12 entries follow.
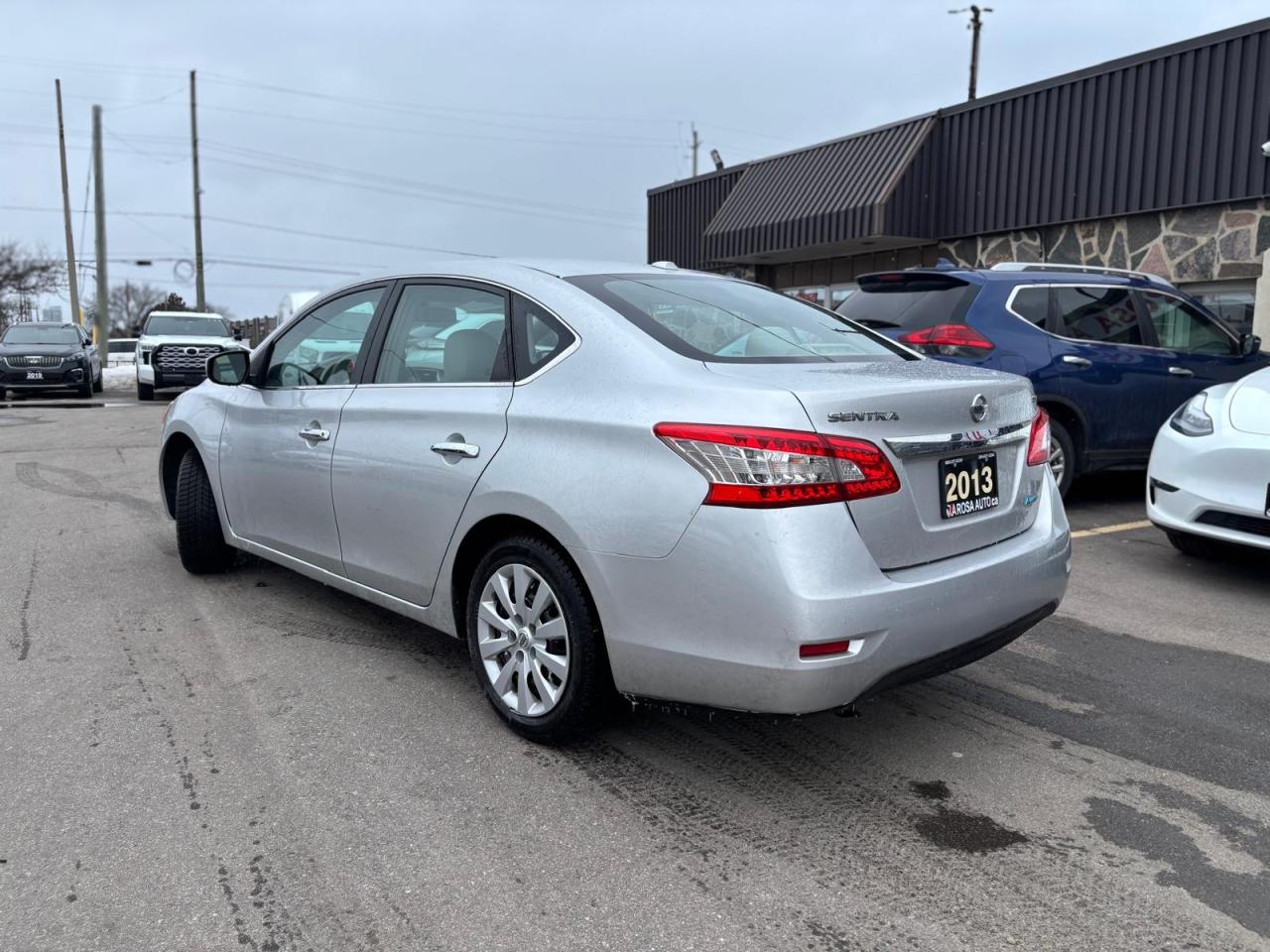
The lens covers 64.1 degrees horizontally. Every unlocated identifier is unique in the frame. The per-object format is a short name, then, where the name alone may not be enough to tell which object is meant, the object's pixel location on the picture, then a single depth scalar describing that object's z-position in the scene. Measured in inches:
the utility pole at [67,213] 1505.9
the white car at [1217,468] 196.9
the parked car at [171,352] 764.6
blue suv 270.1
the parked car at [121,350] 1626.2
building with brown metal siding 454.9
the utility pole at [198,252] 1422.2
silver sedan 104.3
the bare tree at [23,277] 2161.7
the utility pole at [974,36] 1243.8
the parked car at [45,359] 749.3
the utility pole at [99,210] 1272.1
